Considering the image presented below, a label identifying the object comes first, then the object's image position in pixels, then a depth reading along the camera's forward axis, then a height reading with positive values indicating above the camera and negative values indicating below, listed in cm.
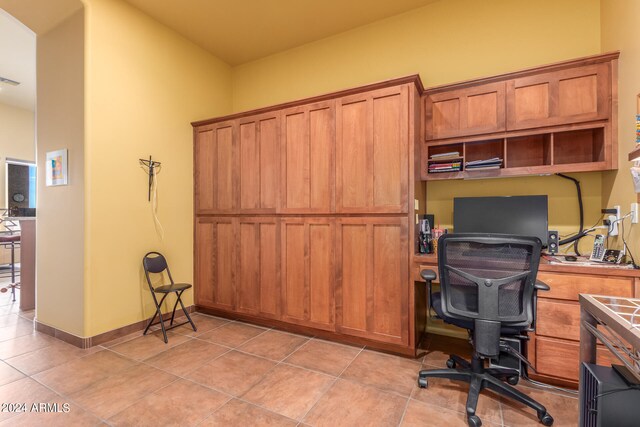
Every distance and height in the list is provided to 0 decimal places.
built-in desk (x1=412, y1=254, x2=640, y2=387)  193 -76
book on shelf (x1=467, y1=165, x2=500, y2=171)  255 +40
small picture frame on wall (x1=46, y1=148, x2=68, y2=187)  286 +47
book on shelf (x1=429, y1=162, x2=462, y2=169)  268 +45
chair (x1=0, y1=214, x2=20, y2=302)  421 -37
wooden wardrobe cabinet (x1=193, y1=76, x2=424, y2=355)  256 -2
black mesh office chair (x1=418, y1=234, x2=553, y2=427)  174 -52
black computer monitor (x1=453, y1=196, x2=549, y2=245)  249 -3
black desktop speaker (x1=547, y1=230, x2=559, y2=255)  249 -27
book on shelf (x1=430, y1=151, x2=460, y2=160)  271 +54
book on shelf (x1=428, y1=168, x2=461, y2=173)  268 +40
